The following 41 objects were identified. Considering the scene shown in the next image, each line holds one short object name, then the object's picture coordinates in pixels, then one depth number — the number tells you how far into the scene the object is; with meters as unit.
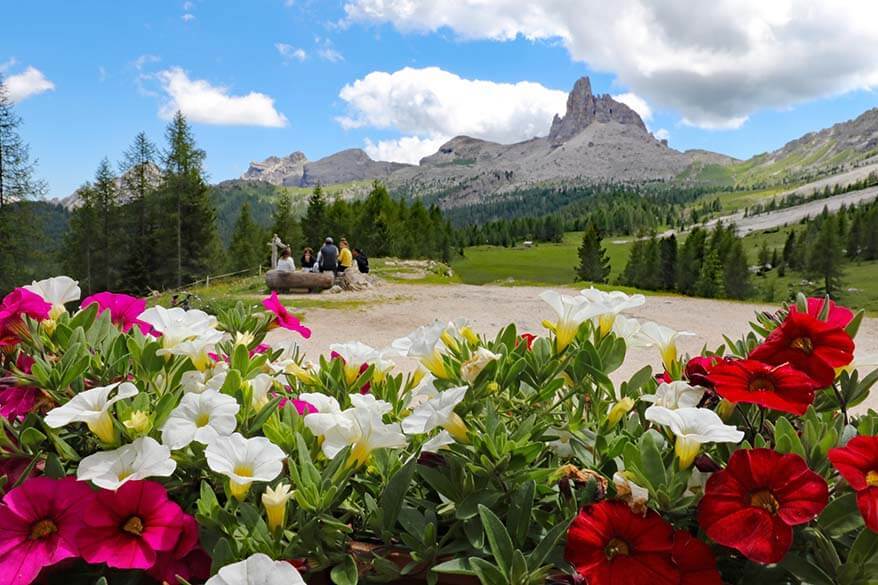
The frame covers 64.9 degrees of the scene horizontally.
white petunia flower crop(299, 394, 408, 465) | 0.28
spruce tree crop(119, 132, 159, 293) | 30.61
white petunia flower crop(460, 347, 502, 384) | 0.30
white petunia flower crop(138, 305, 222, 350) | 0.34
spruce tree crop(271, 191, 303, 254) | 38.26
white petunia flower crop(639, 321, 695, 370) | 0.36
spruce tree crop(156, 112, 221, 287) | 29.09
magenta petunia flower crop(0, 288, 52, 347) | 0.34
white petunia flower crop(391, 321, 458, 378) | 0.33
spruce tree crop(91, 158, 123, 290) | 32.06
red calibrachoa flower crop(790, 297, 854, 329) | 0.31
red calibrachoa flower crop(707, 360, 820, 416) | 0.26
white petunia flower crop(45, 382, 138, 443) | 0.27
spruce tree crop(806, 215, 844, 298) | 40.43
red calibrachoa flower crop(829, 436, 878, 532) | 0.23
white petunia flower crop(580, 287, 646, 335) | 0.34
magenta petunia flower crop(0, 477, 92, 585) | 0.25
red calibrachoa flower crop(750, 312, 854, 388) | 0.28
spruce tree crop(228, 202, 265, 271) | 41.88
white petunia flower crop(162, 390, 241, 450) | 0.26
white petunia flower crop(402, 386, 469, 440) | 0.26
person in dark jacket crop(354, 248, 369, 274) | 16.30
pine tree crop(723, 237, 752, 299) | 44.24
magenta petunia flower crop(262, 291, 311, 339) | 0.43
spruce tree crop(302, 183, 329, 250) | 35.83
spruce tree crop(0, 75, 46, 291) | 21.11
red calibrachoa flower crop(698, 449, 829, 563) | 0.23
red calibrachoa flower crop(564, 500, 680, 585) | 0.24
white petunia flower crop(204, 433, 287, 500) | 0.26
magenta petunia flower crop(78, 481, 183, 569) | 0.25
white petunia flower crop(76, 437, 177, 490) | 0.25
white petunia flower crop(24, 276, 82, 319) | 0.38
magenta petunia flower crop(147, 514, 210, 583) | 0.26
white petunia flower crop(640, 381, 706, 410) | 0.30
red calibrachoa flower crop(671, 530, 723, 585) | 0.24
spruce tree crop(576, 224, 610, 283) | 53.01
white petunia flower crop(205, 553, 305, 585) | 0.22
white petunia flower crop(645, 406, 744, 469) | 0.25
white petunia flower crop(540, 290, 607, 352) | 0.33
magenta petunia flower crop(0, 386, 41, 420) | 0.31
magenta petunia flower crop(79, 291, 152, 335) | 0.41
